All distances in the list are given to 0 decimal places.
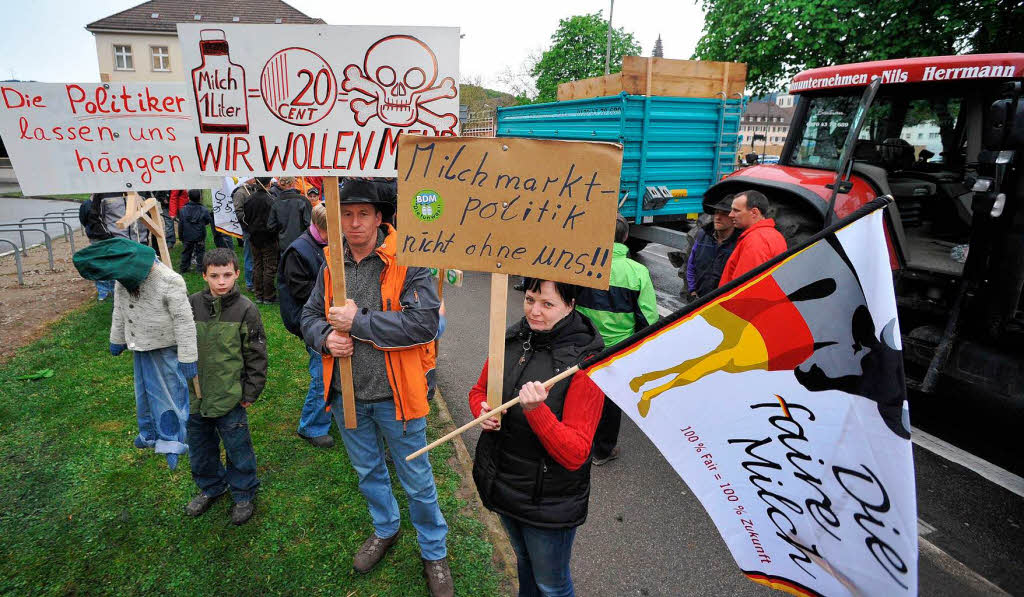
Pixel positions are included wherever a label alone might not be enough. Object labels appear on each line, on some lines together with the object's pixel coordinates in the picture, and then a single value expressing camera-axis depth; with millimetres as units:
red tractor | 3652
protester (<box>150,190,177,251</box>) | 10453
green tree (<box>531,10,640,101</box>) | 29156
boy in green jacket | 2951
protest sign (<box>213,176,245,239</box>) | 7827
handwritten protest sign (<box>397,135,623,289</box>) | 1806
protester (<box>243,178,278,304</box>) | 6742
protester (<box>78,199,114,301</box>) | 6435
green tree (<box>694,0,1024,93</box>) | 9445
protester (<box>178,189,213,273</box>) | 8413
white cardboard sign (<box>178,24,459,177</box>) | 2148
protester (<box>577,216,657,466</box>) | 3471
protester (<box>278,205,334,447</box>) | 3377
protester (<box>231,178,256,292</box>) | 6758
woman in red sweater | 1926
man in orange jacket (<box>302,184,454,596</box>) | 2365
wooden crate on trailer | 7359
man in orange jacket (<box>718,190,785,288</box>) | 3641
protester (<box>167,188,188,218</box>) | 8977
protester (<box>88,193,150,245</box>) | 6391
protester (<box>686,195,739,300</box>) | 4371
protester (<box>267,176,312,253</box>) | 5914
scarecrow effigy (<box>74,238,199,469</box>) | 2896
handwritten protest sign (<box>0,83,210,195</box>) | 2775
